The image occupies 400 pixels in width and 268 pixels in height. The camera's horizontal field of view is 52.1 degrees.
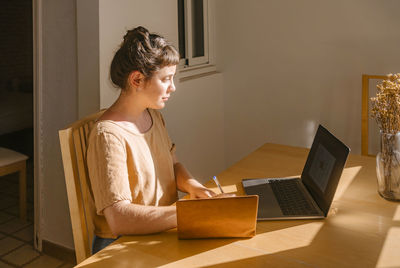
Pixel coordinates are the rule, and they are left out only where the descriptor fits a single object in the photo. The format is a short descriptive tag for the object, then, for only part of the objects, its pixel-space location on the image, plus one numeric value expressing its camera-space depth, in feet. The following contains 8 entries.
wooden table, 3.44
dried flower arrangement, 4.51
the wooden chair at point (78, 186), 4.48
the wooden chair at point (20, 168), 9.13
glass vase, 4.57
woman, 3.98
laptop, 4.27
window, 9.29
